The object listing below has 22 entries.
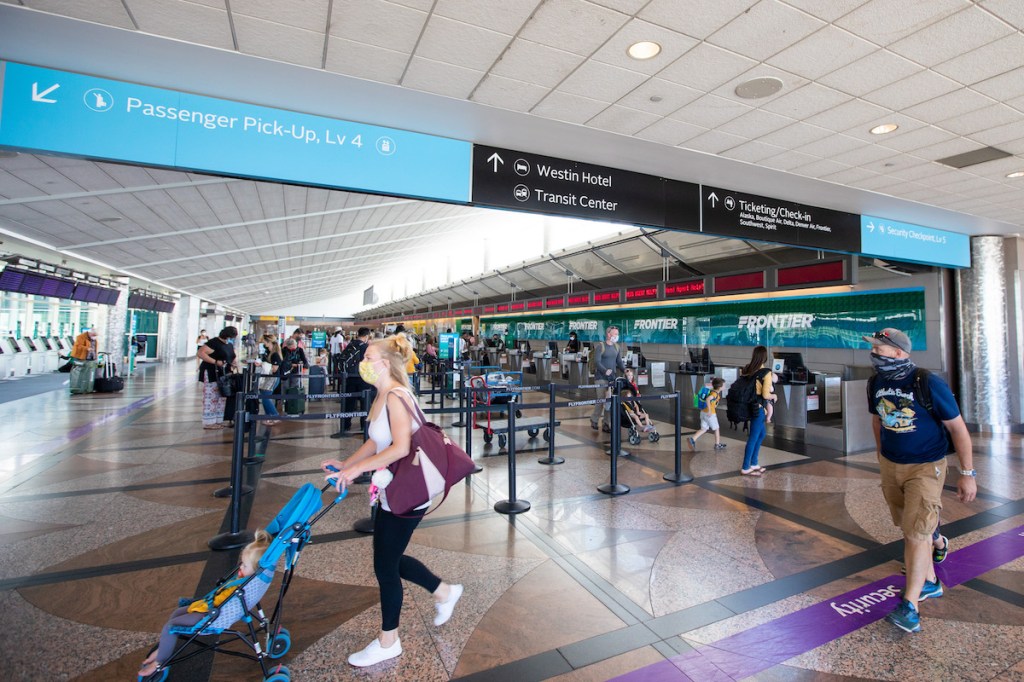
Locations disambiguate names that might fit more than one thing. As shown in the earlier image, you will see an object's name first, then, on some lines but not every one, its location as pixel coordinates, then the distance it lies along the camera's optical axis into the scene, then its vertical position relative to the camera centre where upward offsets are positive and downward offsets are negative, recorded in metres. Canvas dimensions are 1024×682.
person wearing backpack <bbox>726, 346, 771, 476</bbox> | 5.94 -0.46
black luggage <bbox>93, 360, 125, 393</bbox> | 12.69 -0.66
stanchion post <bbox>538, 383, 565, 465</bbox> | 5.85 -1.04
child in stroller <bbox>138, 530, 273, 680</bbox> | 2.01 -1.11
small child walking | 7.53 -0.78
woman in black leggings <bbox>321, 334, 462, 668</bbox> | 2.27 -0.53
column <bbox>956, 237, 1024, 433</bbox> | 8.84 +0.54
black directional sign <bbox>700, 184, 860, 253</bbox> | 6.21 +2.06
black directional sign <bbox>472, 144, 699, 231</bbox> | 5.02 +2.01
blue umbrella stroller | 2.05 -1.10
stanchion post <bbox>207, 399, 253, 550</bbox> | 3.75 -1.22
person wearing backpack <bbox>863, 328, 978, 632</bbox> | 2.78 -0.52
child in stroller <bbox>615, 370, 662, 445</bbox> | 7.65 -0.95
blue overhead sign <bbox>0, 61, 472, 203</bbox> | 3.40 +1.87
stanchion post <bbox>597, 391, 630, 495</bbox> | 5.09 -1.31
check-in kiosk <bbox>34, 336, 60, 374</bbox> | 16.81 +0.08
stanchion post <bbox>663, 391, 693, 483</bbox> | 5.39 -1.33
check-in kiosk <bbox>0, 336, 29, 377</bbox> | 14.83 +0.02
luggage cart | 7.10 -0.92
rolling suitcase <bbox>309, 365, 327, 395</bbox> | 10.55 -0.52
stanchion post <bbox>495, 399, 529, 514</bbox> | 4.54 -1.38
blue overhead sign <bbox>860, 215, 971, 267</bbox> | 7.45 +2.16
